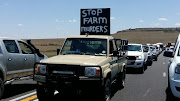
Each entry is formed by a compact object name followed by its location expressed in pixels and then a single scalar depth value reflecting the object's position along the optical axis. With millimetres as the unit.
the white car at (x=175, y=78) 7000
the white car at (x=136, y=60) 16141
